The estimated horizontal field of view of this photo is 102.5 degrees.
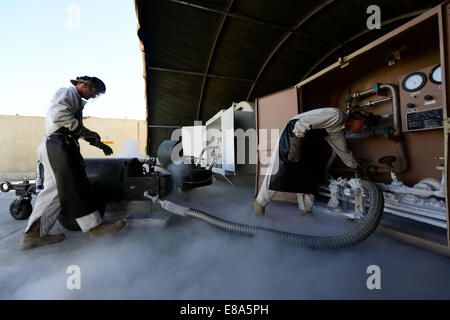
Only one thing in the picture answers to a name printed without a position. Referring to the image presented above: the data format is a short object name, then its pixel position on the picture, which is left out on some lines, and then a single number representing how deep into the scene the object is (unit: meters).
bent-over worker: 1.96
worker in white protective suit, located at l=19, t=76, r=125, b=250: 1.67
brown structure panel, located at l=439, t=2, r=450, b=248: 1.31
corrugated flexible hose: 1.61
